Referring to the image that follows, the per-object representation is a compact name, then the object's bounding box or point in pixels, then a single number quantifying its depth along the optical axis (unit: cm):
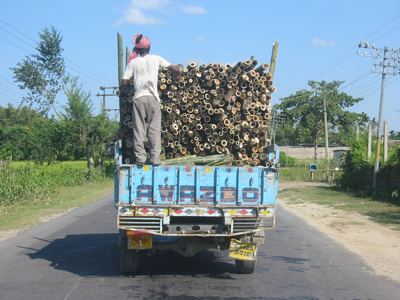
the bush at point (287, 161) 6722
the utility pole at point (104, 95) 5665
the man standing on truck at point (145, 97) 877
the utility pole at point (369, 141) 3315
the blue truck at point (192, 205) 812
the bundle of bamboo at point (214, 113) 959
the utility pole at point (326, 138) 5310
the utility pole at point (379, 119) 2984
